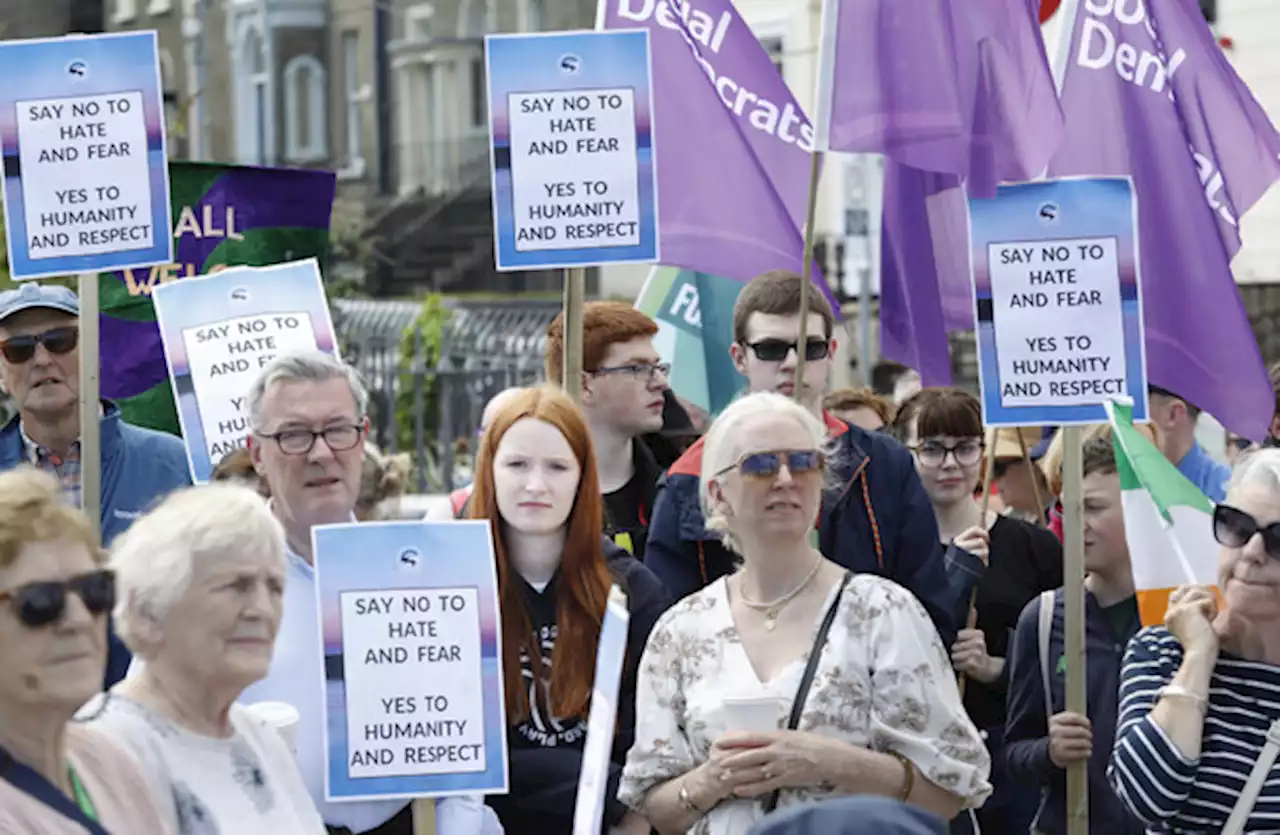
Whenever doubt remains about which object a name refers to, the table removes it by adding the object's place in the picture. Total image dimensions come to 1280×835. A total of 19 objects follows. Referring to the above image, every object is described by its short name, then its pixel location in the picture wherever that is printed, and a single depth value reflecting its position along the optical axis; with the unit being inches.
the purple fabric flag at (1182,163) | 550.0
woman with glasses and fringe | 503.8
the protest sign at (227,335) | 473.1
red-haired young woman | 390.0
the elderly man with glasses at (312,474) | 365.1
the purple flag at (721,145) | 572.4
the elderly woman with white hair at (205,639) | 296.4
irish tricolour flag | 417.1
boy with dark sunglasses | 449.7
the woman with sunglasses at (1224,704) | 361.1
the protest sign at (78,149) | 462.3
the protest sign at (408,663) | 346.6
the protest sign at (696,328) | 709.9
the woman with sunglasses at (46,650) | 261.4
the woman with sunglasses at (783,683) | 361.1
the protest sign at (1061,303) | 477.1
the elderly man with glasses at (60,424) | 478.9
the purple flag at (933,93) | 517.7
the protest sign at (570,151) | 469.4
